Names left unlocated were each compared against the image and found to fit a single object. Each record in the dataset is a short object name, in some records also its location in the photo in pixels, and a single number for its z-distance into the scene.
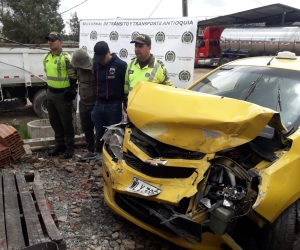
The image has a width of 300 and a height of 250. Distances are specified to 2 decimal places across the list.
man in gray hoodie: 4.54
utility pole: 9.51
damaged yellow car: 2.47
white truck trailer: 7.90
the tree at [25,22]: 23.72
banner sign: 5.23
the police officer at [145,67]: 4.04
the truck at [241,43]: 19.34
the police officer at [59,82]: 4.69
